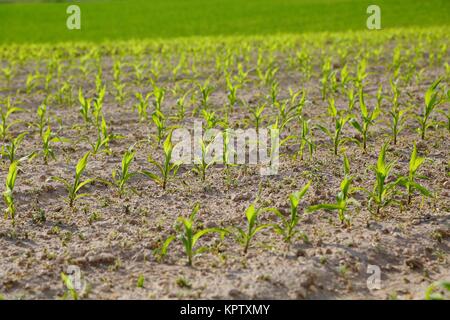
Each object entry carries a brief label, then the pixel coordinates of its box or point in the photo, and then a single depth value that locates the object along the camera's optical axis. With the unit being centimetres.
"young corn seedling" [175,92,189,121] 655
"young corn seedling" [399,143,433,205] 378
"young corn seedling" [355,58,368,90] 737
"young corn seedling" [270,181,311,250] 352
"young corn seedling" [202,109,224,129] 541
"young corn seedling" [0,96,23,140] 598
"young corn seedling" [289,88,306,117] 598
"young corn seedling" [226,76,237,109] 689
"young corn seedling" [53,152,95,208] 420
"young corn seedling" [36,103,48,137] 610
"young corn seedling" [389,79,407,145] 543
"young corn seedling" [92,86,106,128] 617
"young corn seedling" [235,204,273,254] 342
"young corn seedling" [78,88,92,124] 638
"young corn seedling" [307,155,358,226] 353
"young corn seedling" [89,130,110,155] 516
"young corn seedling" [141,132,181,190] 447
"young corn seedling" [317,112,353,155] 507
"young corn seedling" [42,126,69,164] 505
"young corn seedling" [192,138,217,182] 466
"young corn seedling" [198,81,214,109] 690
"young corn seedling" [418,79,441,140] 530
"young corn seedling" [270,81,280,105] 672
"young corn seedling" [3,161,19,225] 396
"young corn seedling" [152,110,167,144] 552
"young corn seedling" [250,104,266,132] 582
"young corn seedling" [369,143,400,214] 388
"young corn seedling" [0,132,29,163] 497
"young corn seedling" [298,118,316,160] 504
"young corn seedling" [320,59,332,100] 751
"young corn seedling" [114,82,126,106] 788
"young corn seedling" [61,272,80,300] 304
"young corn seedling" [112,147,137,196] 436
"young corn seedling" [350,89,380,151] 502
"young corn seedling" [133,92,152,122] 658
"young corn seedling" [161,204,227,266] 330
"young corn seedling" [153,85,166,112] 643
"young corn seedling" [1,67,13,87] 959
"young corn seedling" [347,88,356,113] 629
